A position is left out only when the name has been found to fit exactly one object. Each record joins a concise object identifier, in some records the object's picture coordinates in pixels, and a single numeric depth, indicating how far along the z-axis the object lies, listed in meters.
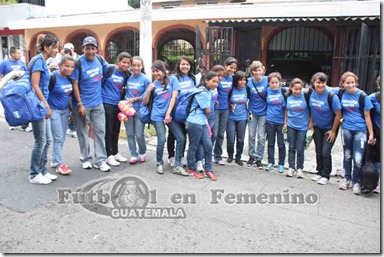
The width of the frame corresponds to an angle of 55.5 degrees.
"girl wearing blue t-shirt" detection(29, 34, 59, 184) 4.07
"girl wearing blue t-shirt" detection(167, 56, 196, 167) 4.93
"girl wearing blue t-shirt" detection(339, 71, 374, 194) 4.32
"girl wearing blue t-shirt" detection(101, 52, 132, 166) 5.02
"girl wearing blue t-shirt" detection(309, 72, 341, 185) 4.49
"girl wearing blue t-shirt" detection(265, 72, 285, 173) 4.99
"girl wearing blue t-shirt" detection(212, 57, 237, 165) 5.15
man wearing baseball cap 4.63
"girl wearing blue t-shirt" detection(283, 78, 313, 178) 4.78
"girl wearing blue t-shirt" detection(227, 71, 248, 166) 5.22
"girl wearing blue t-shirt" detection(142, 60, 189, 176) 4.85
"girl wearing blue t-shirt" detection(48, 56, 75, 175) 4.42
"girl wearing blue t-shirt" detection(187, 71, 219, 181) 4.71
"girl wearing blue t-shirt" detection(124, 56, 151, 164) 5.01
